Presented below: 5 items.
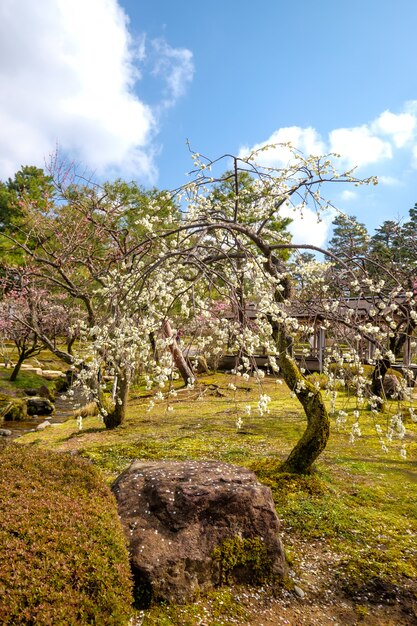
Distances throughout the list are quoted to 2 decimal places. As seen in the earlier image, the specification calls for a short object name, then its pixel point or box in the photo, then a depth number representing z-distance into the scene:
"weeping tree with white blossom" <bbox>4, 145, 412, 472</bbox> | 5.39
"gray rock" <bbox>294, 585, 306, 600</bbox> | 4.36
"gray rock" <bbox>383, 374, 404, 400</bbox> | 15.00
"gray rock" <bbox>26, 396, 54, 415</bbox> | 16.62
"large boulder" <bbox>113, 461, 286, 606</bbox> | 4.01
